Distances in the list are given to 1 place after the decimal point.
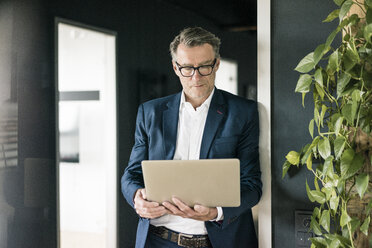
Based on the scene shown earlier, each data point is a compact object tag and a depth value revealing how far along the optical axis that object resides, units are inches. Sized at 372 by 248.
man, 77.1
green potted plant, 57.2
